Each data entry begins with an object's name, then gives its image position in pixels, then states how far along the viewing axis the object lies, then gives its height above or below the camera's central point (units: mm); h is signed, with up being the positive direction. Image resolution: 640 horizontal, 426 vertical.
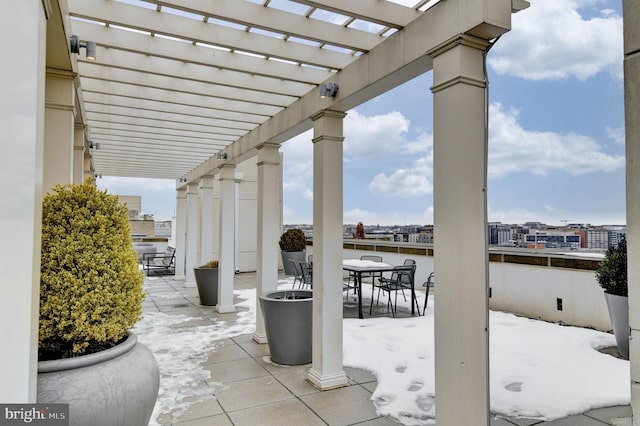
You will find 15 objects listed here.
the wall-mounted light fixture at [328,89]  3484 +1226
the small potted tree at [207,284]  7199 -1045
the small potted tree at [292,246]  11913 -574
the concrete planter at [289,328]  4137 -1072
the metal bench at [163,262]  11969 -1155
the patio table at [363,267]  6520 -683
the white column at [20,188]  1146 +123
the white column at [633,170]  1318 +199
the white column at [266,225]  5000 +24
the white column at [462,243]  2195 -90
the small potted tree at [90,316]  1805 -456
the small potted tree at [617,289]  4281 -672
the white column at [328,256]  3615 -265
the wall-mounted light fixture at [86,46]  2715 +1281
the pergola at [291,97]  2105 +1115
